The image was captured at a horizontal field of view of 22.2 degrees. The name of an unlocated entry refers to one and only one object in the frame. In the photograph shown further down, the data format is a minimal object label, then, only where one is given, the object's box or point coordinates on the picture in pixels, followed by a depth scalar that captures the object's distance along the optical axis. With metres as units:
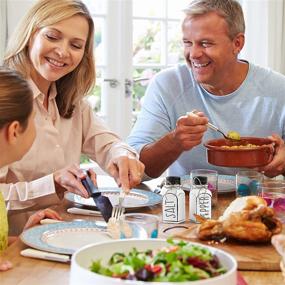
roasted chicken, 1.38
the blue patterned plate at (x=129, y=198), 1.82
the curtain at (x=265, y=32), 3.83
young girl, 1.60
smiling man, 2.36
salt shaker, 1.66
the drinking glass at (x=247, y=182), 1.88
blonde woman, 2.05
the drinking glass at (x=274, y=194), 1.73
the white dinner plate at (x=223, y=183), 1.98
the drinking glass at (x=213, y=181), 1.83
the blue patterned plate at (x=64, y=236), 1.43
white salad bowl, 0.98
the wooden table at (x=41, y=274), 1.28
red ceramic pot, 1.94
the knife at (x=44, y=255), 1.37
